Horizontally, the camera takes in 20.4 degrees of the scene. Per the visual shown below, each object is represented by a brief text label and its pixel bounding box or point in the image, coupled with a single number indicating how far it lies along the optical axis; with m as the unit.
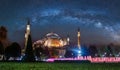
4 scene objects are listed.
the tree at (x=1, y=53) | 129.35
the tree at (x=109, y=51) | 180.80
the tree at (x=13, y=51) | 130.00
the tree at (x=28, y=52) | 84.62
